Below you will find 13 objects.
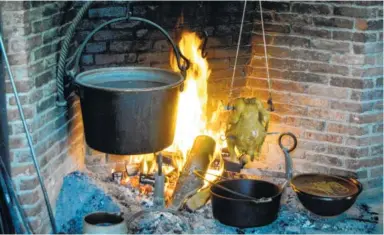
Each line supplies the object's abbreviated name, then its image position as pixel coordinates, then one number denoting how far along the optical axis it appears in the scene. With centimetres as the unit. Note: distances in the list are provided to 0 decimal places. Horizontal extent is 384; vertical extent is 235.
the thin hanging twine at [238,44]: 478
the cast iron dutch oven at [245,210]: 415
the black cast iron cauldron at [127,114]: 399
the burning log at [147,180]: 480
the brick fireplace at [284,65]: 465
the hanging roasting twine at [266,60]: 452
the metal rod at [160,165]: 453
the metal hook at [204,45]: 458
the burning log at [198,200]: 452
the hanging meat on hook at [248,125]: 455
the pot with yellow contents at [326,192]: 430
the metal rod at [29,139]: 371
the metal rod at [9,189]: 389
